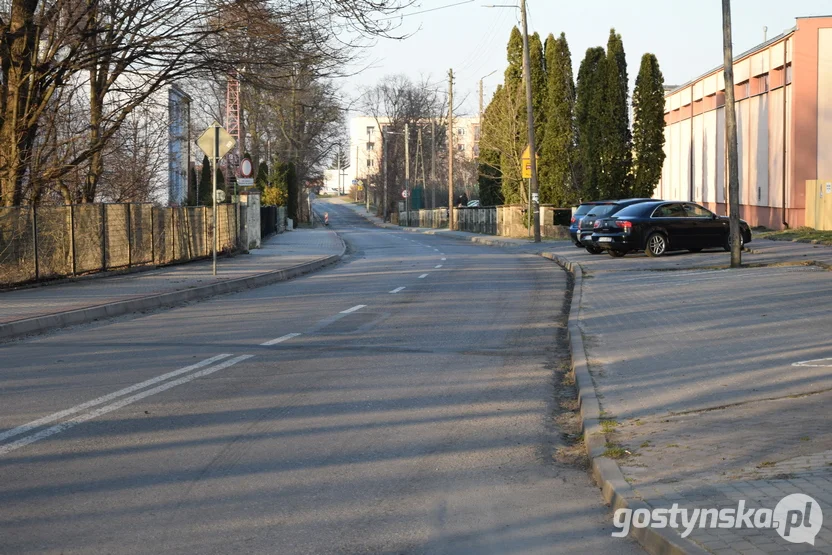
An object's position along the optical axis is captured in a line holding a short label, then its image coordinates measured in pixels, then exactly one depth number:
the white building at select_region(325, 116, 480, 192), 156.25
